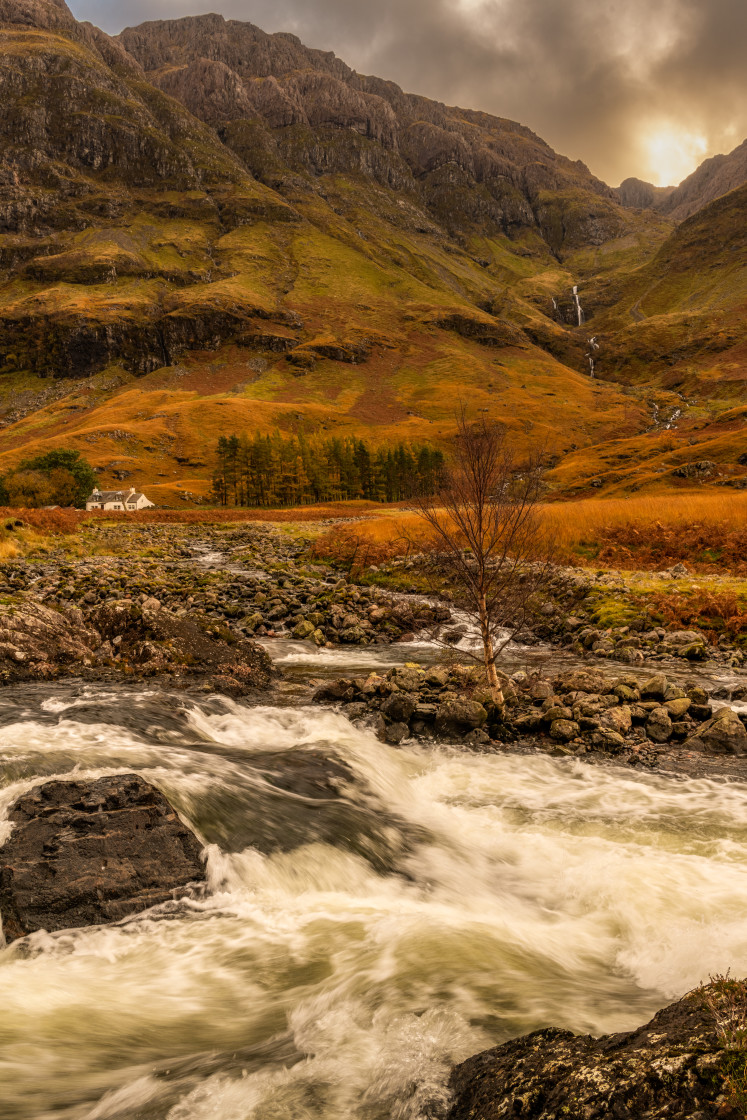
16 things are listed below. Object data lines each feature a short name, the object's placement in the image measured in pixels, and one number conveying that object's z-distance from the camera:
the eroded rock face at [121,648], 14.61
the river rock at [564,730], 11.73
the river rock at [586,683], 13.33
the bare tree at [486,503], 11.45
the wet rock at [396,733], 12.20
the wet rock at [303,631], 20.62
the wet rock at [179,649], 15.57
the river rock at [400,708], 12.84
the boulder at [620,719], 11.81
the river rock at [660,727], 11.57
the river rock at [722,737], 10.95
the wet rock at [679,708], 11.99
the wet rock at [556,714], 12.19
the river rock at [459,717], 12.49
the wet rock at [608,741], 11.30
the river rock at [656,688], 12.85
